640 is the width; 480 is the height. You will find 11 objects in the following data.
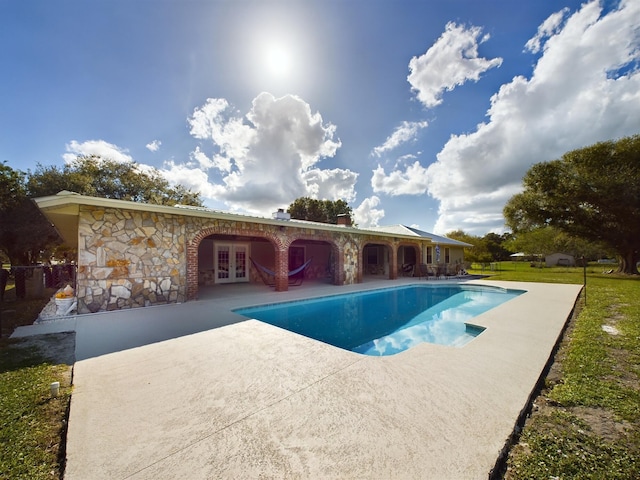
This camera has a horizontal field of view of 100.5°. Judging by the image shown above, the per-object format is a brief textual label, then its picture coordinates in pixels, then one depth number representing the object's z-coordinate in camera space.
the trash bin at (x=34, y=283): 8.60
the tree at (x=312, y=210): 29.41
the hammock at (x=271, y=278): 9.91
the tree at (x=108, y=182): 13.26
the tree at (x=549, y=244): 28.77
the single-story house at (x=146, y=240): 5.83
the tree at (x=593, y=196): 15.02
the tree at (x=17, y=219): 11.39
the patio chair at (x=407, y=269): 16.56
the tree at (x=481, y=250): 29.81
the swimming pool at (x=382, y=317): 5.36
